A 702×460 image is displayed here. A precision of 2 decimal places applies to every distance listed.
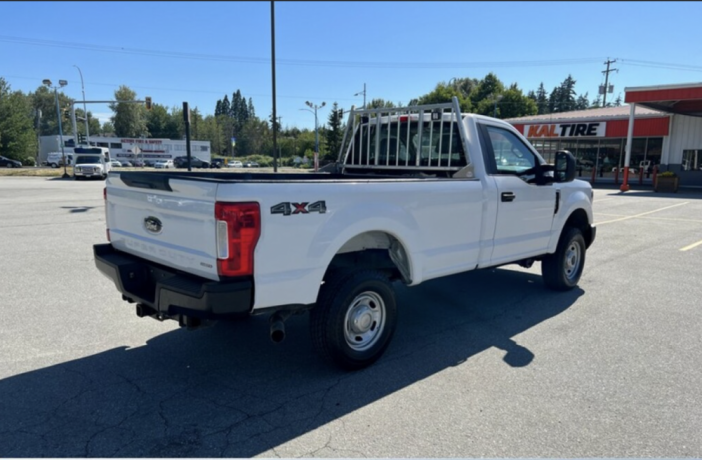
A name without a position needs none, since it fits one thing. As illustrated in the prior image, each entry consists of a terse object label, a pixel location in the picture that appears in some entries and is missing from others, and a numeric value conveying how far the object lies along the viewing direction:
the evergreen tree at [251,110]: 168.12
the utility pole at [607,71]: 74.11
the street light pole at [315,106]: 48.64
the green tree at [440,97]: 60.75
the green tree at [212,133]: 116.19
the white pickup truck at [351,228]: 3.06
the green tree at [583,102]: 146.35
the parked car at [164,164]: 67.19
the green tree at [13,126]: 63.11
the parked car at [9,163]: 61.51
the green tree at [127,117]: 98.56
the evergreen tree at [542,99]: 119.19
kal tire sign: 30.61
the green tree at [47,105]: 111.53
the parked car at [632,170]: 30.48
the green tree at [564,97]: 123.12
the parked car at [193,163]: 68.09
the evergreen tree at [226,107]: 167.52
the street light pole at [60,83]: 42.25
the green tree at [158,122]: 112.69
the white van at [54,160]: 62.97
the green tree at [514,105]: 66.31
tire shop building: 25.05
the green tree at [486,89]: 67.94
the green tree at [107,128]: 122.69
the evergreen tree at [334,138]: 51.58
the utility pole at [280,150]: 103.39
